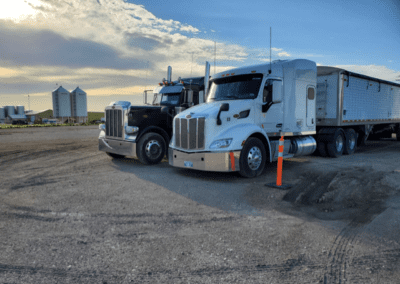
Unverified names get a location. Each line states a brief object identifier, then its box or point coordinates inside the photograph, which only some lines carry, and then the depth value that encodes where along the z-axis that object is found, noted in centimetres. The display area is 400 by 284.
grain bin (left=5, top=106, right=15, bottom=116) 10462
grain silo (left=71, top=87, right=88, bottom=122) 9412
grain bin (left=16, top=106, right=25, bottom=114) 11012
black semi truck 1008
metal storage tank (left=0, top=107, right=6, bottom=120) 10212
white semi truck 775
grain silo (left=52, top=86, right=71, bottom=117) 9125
